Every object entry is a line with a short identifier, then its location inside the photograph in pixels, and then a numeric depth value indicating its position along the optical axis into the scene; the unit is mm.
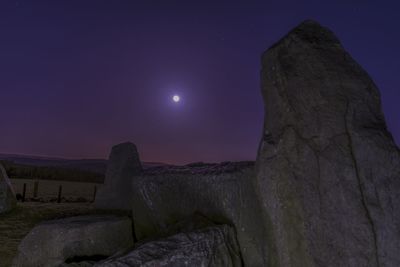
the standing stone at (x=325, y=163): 3697
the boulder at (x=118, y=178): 10625
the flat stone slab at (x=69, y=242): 5637
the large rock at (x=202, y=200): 4773
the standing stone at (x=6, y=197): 10484
